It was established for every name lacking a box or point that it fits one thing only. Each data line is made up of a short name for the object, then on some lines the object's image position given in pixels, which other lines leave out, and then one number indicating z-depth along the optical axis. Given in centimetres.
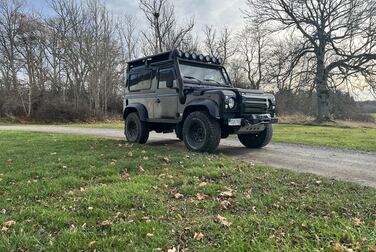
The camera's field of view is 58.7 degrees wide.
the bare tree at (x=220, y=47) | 4500
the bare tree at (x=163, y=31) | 3459
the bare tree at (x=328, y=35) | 2344
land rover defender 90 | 755
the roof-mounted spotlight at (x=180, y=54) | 849
